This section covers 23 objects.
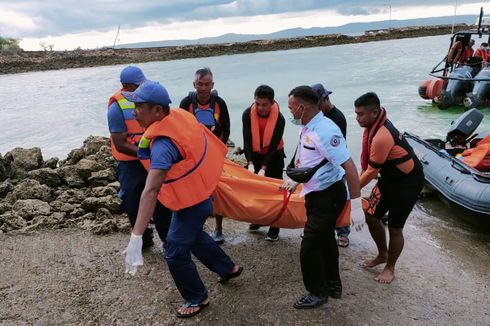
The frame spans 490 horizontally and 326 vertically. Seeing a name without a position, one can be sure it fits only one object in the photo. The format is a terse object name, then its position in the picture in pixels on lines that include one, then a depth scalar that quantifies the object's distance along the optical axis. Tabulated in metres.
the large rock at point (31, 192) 5.64
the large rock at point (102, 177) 6.05
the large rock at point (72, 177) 6.12
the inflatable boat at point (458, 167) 5.14
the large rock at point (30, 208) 5.08
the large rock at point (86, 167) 6.25
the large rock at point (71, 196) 5.59
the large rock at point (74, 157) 7.60
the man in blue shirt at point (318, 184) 2.77
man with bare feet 3.17
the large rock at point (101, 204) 5.19
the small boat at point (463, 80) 13.26
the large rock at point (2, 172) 6.68
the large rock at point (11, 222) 4.71
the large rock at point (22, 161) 6.85
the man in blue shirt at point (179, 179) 2.52
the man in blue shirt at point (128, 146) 3.52
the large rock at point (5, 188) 5.97
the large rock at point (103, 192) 5.61
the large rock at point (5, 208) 5.27
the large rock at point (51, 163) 7.49
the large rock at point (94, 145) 7.66
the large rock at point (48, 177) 6.26
